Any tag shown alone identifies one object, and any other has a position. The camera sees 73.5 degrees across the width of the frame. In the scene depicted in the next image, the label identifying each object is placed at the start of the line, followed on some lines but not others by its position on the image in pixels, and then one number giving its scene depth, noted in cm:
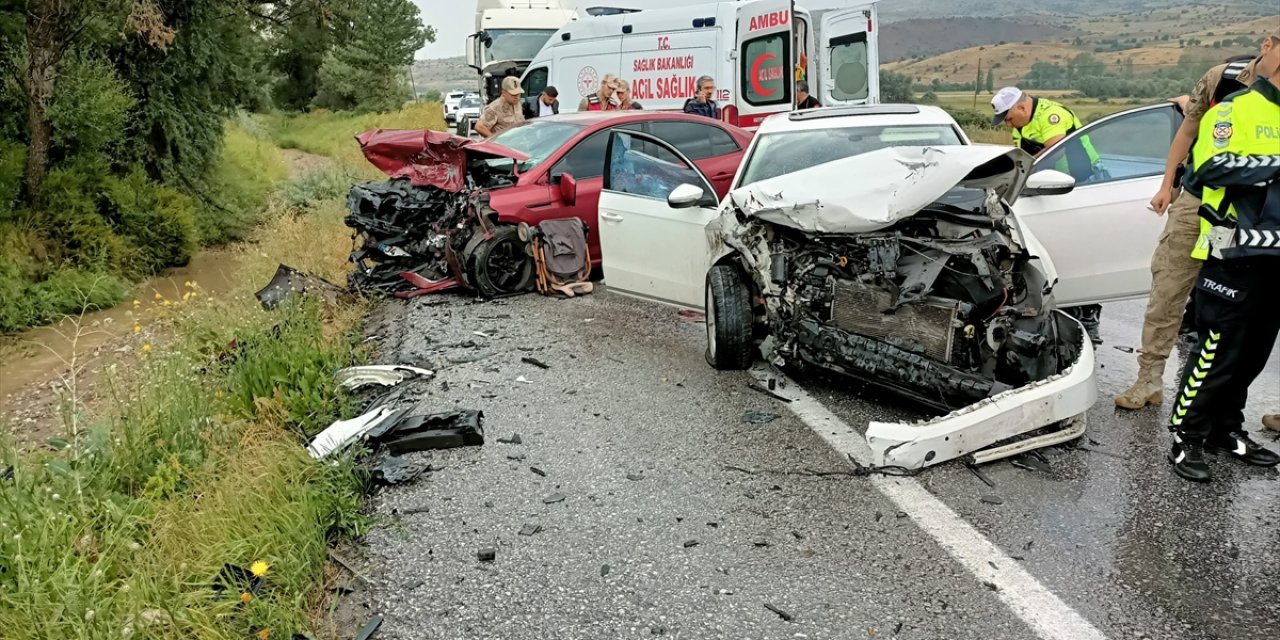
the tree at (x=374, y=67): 5000
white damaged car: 381
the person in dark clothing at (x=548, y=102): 1252
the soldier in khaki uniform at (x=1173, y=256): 400
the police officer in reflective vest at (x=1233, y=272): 342
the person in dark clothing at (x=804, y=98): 1148
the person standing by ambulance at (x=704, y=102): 1162
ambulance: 1209
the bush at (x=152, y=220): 1386
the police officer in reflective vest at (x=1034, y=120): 652
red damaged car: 740
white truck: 2045
